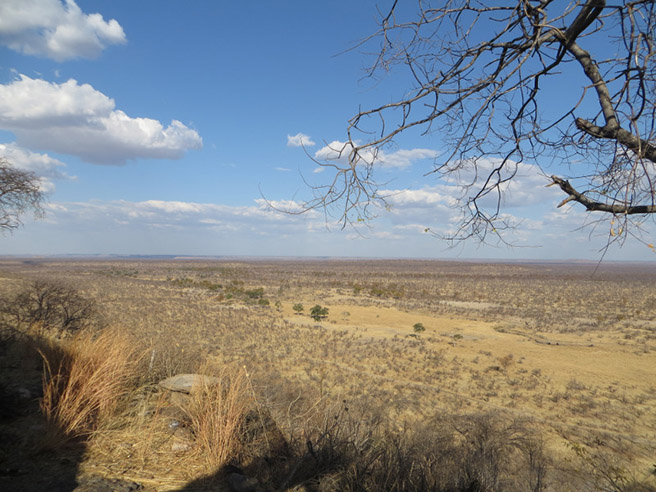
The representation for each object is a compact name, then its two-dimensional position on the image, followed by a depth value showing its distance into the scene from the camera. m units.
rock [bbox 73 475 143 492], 2.99
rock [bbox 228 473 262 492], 3.25
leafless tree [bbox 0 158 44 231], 9.23
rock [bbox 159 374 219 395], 4.59
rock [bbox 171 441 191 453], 3.79
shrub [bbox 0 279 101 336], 9.00
